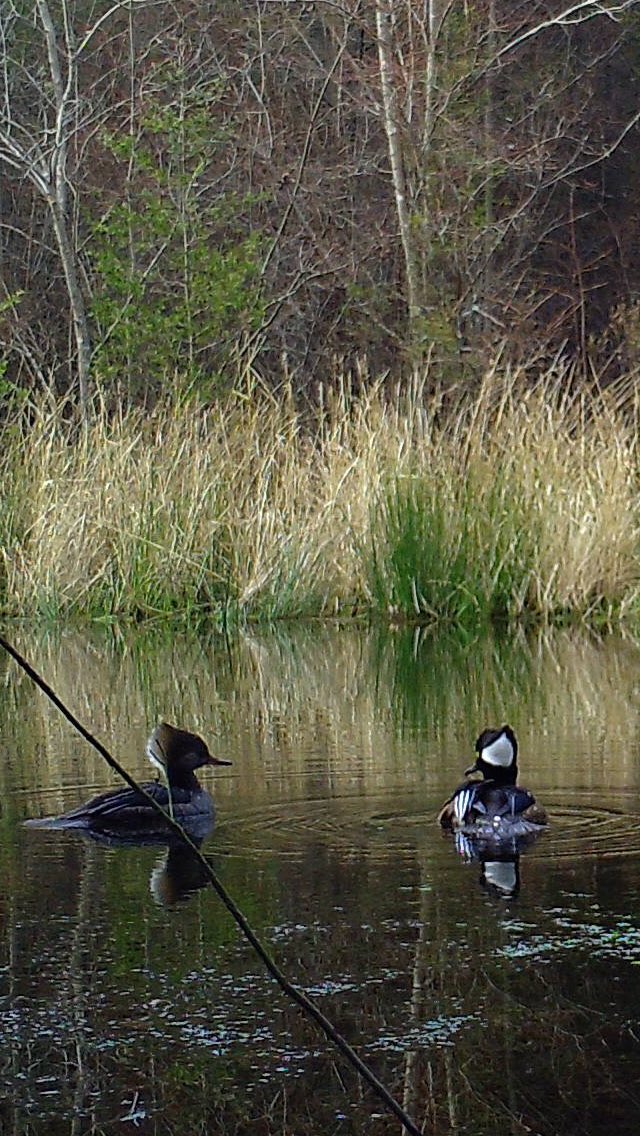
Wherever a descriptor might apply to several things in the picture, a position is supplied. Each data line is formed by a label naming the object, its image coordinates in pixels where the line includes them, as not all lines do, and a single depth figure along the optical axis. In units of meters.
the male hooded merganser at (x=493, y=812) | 9.38
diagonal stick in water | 3.93
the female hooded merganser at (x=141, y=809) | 9.97
